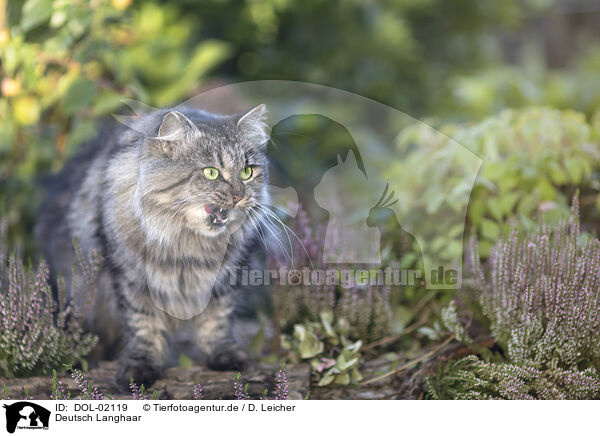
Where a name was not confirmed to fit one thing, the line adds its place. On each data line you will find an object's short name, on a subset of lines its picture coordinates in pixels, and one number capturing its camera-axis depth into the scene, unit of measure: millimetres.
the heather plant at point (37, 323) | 1689
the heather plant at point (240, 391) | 1660
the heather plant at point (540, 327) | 1667
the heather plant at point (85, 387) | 1652
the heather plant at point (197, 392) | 1654
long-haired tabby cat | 1606
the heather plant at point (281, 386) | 1666
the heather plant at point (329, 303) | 1767
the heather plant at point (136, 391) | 1652
